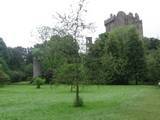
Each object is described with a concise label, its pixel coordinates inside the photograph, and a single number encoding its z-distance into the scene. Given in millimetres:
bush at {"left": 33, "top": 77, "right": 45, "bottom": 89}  23409
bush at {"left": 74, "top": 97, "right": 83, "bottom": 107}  9749
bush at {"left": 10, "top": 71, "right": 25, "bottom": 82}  34870
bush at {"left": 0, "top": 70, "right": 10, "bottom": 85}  26304
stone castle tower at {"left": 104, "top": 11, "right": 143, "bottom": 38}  46239
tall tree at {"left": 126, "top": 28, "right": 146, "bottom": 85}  28844
